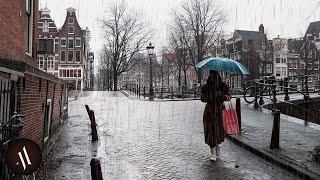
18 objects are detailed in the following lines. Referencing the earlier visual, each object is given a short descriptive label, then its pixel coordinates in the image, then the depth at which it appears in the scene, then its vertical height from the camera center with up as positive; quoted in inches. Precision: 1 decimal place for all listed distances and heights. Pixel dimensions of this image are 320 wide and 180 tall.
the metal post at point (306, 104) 493.4 -17.4
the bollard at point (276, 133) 321.1 -33.8
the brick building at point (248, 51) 2145.7 +220.8
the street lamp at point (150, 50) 1124.5 +108.6
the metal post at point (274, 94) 527.4 -5.2
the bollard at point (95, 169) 175.8 -34.2
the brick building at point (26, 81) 228.7 +6.0
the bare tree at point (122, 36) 2317.9 +304.1
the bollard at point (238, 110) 421.1 -20.7
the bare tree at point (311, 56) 1878.7 +160.2
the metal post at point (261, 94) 662.3 -7.5
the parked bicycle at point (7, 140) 193.5 -24.4
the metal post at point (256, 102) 653.9 -19.3
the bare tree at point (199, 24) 1881.2 +305.8
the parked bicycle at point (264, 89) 651.0 +0.7
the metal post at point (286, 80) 760.5 +17.7
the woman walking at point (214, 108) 297.3 -13.4
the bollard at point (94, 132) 390.9 -40.8
